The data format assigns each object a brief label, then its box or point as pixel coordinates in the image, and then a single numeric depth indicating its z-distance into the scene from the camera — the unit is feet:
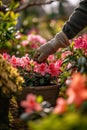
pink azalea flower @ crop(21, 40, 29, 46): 20.34
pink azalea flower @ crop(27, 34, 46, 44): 20.86
